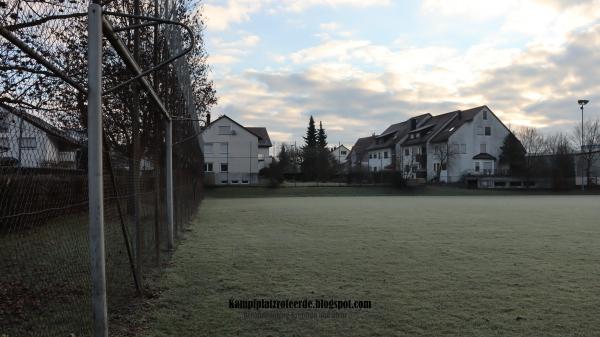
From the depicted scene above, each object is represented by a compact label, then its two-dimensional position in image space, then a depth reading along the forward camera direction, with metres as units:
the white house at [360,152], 86.89
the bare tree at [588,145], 55.16
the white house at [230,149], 61.31
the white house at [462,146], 61.00
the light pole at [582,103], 48.54
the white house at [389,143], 72.31
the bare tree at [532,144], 64.91
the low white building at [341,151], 122.06
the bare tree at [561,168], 49.34
